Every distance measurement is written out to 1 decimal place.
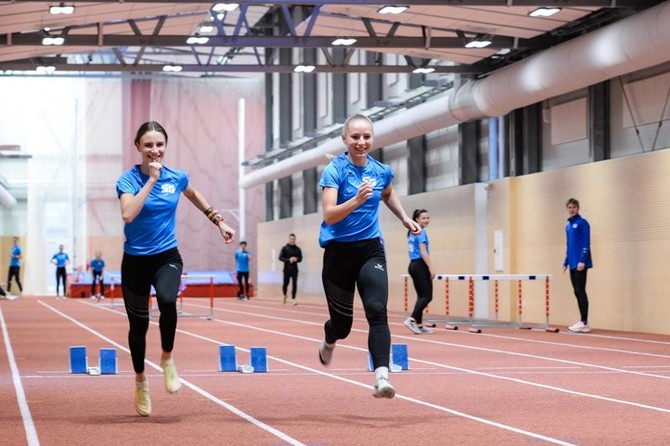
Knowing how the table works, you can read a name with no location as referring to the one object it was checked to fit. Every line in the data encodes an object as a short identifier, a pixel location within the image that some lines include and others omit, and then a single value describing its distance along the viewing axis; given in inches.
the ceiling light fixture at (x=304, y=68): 1034.1
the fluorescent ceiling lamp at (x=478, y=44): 923.4
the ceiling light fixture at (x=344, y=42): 934.4
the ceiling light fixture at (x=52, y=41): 914.1
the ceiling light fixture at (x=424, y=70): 1019.9
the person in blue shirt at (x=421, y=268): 725.3
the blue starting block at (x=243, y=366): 470.6
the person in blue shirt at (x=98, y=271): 1626.4
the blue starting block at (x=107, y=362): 457.4
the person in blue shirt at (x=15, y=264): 1622.8
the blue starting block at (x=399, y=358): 476.7
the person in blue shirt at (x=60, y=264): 1684.3
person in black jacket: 1416.1
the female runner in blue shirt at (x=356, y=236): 317.1
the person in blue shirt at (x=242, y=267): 1620.3
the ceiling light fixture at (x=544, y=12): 804.6
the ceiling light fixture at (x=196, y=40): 939.3
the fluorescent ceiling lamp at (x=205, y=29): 987.9
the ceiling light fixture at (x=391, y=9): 825.5
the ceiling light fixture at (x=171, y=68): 1030.4
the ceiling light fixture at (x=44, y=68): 1047.0
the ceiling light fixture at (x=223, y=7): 854.0
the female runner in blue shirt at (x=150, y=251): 324.2
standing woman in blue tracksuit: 760.3
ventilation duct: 713.6
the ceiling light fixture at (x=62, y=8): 808.3
